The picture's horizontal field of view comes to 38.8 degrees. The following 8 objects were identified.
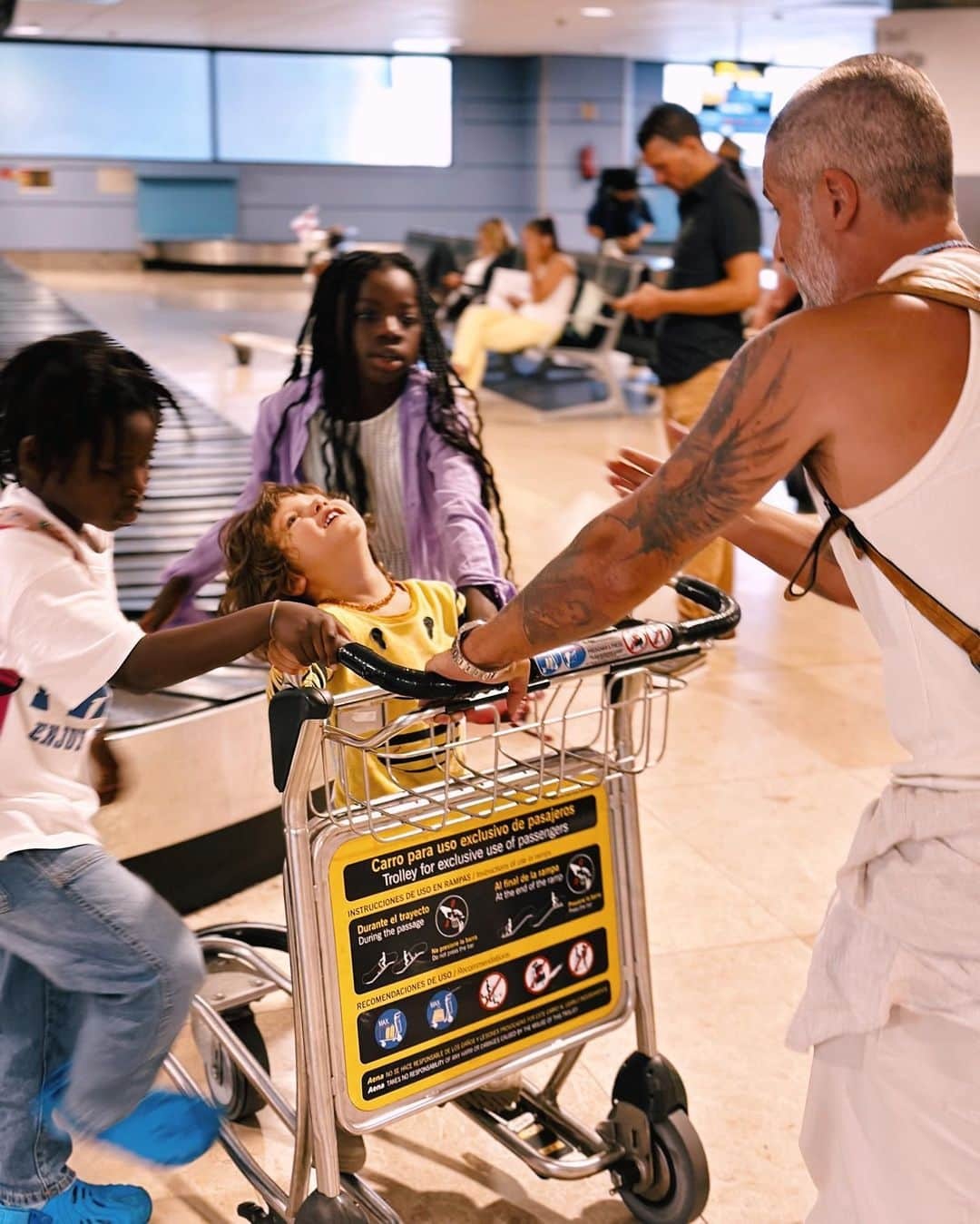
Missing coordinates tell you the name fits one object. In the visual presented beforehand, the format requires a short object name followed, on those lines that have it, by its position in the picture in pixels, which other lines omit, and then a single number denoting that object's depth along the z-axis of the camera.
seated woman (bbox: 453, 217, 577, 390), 11.51
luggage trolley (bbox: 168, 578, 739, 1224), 1.90
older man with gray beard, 1.39
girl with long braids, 2.72
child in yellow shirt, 2.07
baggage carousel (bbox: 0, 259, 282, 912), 3.30
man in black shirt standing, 5.22
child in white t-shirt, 1.78
